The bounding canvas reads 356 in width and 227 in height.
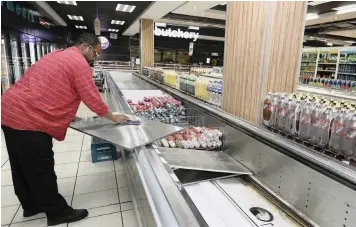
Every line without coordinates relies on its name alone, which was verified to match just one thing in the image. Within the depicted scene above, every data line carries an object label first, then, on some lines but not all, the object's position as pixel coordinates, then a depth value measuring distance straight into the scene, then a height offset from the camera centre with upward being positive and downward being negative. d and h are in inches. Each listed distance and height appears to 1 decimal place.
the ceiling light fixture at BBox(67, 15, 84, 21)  519.3 +95.5
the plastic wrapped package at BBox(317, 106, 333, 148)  60.7 -14.5
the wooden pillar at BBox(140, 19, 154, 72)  431.2 +39.6
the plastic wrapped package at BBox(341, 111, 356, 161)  54.6 -15.6
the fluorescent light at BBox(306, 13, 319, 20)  382.9 +80.9
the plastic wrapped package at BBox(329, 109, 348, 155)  57.2 -14.5
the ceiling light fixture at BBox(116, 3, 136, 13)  385.1 +88.9
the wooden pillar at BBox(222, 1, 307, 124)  87.4 +5.8
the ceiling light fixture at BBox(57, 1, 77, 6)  381.4 +91.7
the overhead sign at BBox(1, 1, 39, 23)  274.8 +65.6
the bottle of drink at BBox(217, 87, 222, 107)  121.3 -15.2
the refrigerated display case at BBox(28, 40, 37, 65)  416.8 +17.1
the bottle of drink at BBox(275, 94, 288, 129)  76.2 -13.9
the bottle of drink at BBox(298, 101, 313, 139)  66.7 -14.0
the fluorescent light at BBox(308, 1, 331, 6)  324.2 +85.5
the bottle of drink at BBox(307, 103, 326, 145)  63.8 -14.1
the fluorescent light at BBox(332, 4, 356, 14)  332.1 +82.1
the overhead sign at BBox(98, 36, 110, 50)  618.4 +51.0
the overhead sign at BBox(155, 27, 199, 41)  532.8 +70.3
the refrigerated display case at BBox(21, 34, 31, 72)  343.1 +15.6
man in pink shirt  77.1 -14.5
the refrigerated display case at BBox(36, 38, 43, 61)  440.0 +23.4
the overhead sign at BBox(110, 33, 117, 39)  808.3 +89.1
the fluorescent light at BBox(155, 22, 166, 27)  523.6 +84.1
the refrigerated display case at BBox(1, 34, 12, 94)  265.1 -6.8
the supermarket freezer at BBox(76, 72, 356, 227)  48.2 -28.4
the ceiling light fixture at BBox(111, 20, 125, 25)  551.7 +93.1
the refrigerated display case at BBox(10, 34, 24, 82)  302.0 +4.7
